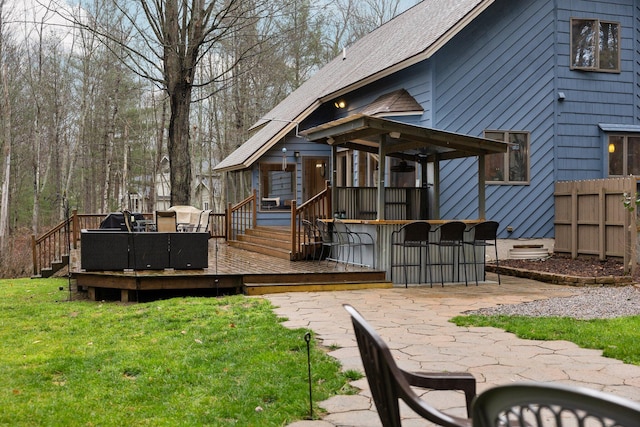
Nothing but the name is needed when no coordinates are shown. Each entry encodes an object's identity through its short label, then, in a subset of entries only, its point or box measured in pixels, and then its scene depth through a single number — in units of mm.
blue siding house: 11977
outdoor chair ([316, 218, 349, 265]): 11273
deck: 9156
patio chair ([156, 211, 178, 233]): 12677
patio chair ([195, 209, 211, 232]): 13734
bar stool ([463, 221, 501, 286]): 10094
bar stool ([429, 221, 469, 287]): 9812
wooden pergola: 9586
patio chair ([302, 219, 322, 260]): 11570
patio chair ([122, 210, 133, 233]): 11306
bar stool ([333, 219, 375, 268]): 10383
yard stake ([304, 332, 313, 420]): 3684
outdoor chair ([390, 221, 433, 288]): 9500
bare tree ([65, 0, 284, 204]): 13984
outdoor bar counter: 10047
